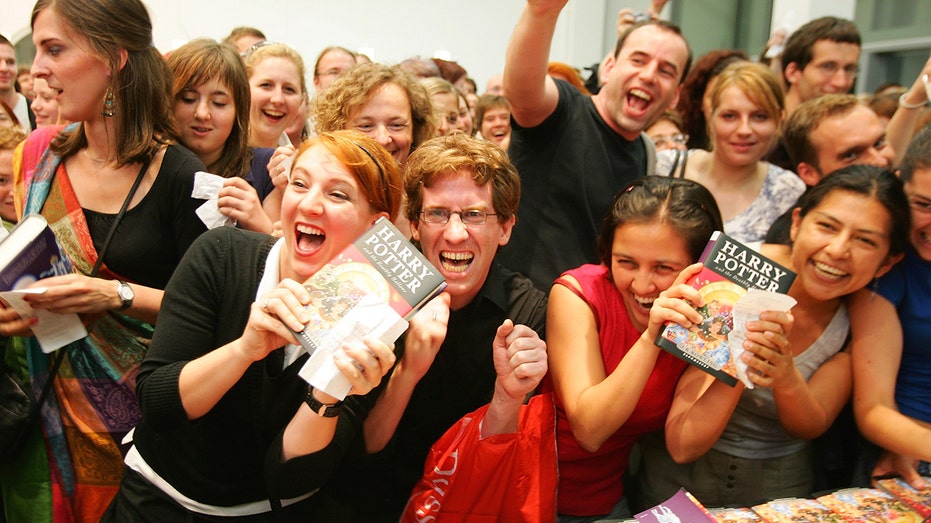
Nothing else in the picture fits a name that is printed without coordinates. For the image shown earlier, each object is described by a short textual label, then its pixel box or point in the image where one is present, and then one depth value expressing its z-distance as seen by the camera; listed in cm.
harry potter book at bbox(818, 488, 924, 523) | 163
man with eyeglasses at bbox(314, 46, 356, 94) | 384
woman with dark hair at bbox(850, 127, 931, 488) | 185
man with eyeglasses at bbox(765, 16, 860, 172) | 345
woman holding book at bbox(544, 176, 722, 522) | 177
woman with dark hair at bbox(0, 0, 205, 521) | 194
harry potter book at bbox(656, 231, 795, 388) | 161
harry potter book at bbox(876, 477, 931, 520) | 168
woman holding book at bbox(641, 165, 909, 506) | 179
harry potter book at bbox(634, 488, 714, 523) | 151
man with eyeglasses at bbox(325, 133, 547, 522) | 184
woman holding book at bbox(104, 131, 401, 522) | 147
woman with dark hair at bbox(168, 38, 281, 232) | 240
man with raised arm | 251
